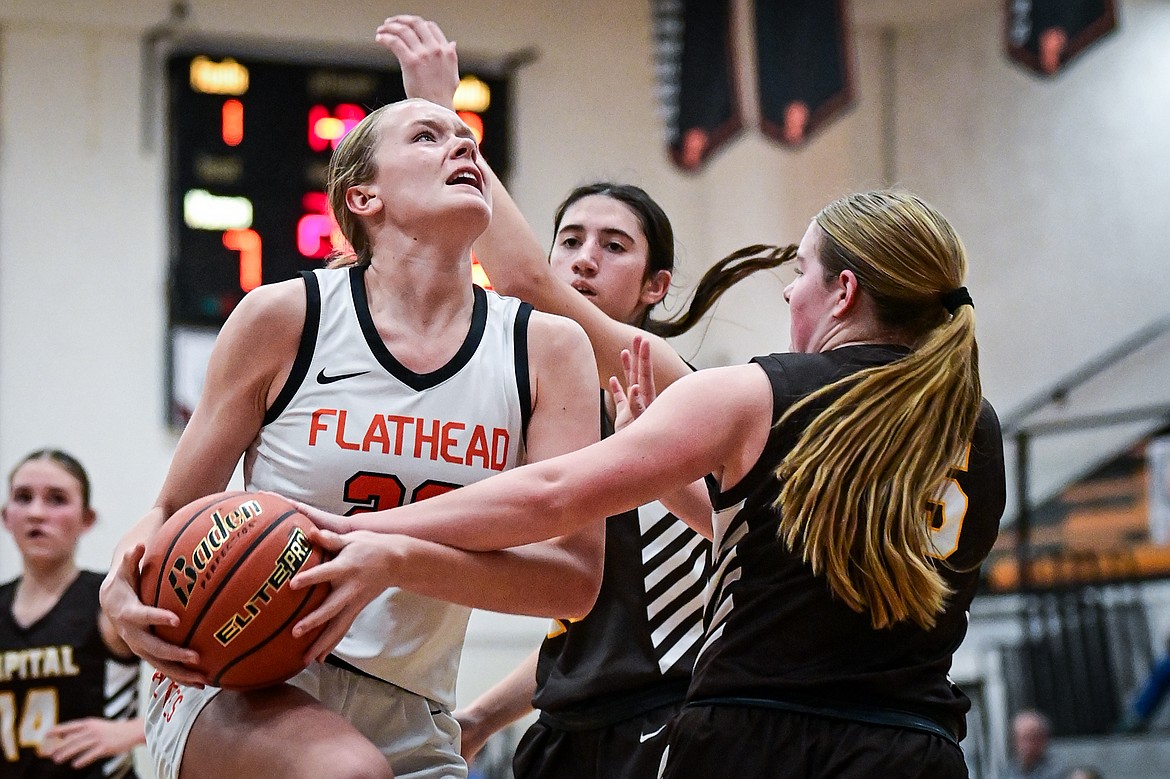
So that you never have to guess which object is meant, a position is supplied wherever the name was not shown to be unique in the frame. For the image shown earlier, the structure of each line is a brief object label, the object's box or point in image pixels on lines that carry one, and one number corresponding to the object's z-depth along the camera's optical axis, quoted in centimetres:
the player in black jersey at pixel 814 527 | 493
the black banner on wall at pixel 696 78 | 1980
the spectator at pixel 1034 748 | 1780
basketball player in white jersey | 554
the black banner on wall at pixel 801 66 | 1827
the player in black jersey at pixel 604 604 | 671
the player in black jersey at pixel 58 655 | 1104
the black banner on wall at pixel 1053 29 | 1719
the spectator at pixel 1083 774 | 1686
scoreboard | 1834
